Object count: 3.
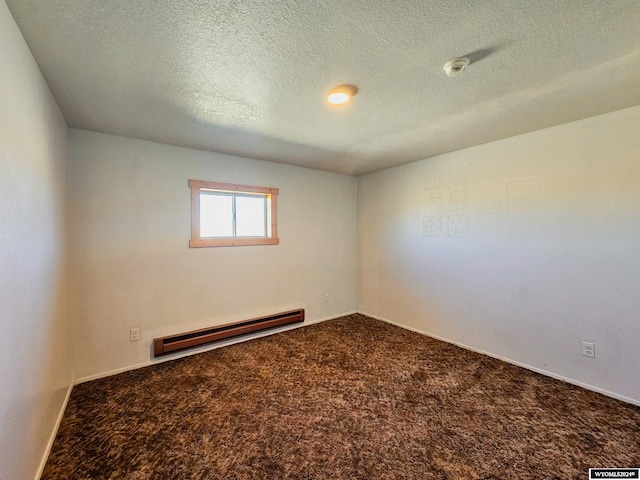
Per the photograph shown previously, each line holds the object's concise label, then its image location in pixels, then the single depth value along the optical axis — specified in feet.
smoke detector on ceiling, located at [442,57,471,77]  4.80
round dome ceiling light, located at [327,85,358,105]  5.74
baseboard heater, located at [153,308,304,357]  8.98
